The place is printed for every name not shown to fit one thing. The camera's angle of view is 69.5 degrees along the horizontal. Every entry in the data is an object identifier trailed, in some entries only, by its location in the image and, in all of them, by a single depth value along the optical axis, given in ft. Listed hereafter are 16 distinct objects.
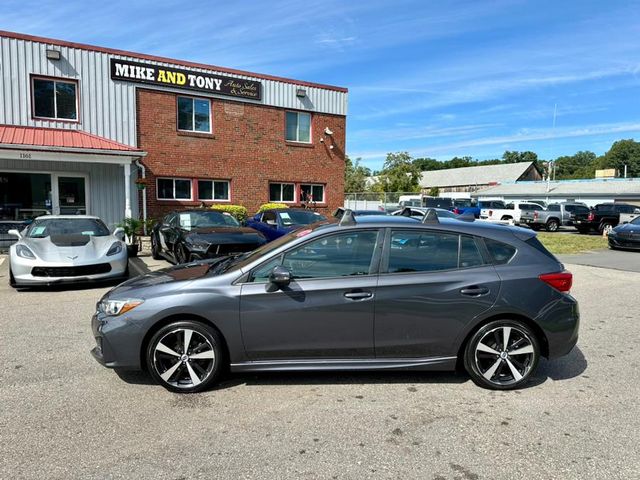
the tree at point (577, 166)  404.36
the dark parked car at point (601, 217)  81.76
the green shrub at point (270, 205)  66.33
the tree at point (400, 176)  183.32
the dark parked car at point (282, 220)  39.22
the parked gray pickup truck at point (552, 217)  89.97
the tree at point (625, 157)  425.28
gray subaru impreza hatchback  12.76
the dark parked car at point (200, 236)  30.12
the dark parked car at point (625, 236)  52.54
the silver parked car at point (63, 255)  25.63
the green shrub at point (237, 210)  61.82
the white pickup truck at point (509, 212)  91.76
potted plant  40.14
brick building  51.37
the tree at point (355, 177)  219.20
